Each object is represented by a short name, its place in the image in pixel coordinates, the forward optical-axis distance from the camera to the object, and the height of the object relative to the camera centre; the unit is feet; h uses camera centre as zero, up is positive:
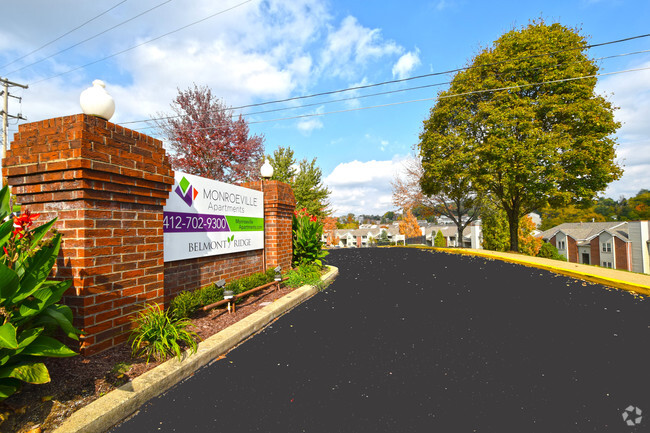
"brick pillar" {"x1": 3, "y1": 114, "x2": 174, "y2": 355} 9.78 +0.96
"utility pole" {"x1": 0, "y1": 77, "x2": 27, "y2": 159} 61.18 +27.04
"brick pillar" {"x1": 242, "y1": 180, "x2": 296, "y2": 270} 25.70 +0.44
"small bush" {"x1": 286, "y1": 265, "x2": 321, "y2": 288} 24.38 -4.44
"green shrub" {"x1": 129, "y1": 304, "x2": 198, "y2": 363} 10.57 -4.02
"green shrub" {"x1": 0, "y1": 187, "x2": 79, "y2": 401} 6.90 -1.85
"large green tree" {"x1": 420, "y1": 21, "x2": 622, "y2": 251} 47.91 +15.64
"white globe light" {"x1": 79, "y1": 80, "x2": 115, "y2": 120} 10.42 +4.60
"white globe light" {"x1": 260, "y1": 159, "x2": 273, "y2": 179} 27.09 +5.06
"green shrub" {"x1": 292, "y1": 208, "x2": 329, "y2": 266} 30.32 -1.82
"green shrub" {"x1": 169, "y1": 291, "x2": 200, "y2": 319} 13.46 -3.60
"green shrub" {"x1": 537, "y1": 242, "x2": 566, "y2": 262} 97.91 -11.05
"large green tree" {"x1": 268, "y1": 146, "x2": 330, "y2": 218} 66.54 +10.82
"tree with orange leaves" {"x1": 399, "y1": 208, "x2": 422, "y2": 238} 198.49 -3.08
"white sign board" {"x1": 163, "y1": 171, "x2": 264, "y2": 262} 15.38 +0.53
